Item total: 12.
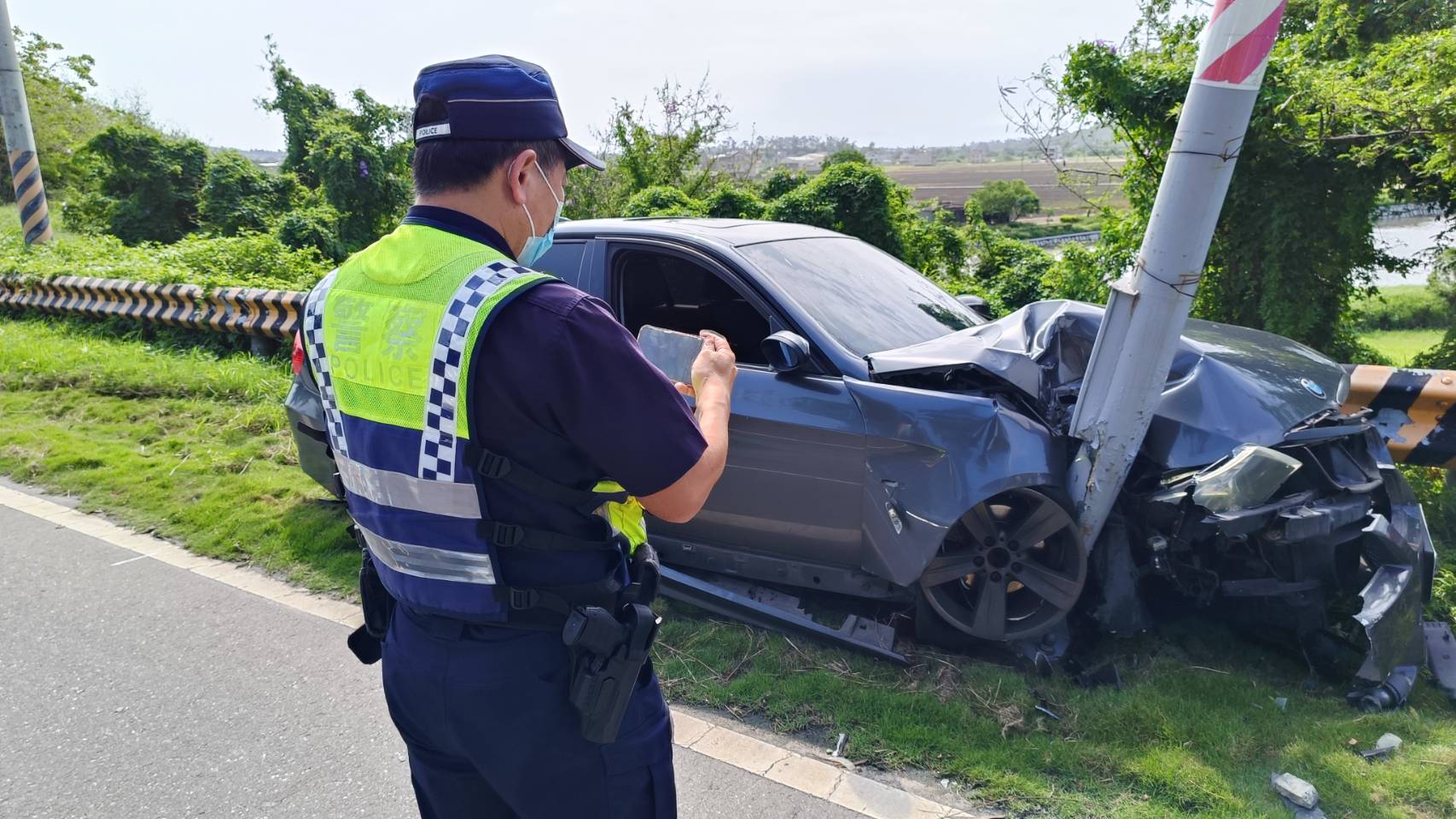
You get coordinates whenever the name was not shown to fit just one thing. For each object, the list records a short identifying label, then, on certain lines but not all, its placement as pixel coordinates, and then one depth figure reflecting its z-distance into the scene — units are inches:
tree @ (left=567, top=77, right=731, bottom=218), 550.9
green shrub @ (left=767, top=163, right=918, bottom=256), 336.8
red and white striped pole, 119.5
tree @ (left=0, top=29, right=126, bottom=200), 1196.2
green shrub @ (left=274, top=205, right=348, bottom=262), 534.9
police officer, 56.2
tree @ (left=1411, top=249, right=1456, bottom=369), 241.8
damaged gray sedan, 125.9
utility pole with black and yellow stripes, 520.1
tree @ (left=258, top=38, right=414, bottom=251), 579.2
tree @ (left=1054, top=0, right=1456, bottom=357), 214.5
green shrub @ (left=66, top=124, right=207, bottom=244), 654.5
